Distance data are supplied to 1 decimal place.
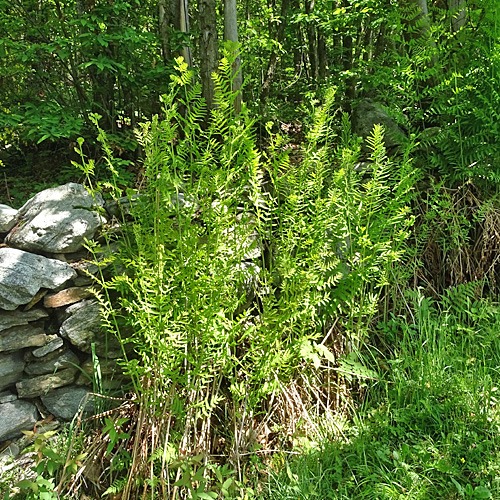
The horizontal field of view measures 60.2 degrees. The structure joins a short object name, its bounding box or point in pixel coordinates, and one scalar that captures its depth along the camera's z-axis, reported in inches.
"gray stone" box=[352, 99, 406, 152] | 123.4
